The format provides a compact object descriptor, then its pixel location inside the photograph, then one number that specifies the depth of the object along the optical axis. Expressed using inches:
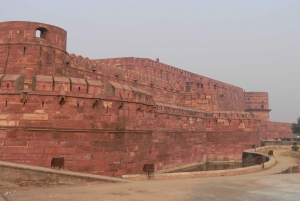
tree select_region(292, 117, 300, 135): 1993.8
